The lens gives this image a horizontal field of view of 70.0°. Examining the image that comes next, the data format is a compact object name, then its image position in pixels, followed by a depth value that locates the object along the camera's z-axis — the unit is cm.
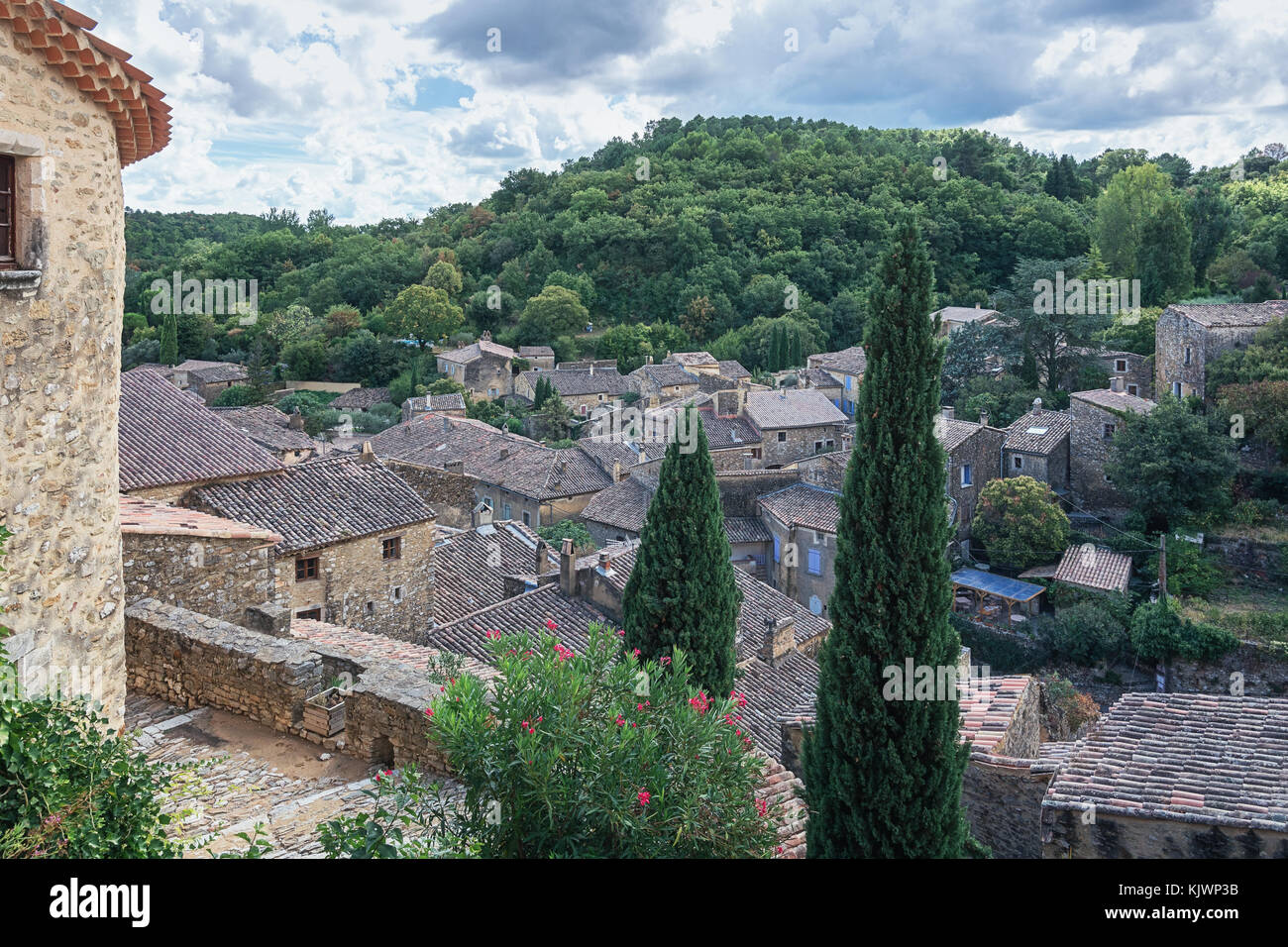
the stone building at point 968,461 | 3244
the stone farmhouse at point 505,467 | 3725
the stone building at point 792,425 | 4069
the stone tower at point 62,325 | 562
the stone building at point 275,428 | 3700
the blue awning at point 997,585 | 2784
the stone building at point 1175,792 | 886
